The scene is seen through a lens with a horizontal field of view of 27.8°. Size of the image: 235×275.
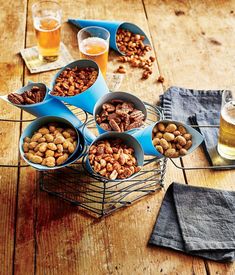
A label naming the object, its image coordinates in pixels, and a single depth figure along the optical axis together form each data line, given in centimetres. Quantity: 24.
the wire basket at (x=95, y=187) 104
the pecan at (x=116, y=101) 107
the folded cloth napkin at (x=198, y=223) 95
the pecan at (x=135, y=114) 104
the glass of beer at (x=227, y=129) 109
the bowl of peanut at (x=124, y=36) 144
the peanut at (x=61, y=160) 97
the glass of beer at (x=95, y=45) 129
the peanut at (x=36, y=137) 101
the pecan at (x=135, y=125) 102
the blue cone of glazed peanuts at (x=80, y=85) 106
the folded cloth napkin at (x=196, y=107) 121
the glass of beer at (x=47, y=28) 138
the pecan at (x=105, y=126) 102
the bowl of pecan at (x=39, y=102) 105
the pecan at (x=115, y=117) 103
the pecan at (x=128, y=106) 106
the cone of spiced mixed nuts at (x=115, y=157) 94
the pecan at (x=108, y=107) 105
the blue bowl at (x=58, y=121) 99
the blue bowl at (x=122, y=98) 105
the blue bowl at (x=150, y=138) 100
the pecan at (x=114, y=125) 101
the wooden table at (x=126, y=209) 94
